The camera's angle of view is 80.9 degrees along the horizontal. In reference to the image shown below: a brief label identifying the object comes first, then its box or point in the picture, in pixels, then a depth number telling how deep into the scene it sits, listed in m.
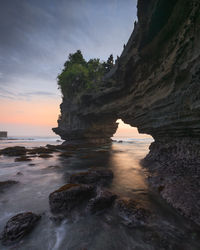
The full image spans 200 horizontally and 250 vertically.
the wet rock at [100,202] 3.87
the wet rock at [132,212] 3.35
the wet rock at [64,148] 21.36
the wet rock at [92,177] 6.11
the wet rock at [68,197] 3.94
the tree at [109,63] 29.72
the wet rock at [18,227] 2.82
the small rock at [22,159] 11.77
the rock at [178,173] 3.85
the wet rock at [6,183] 5.91
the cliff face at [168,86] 5.45
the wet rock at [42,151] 16.99
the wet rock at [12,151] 15.63
